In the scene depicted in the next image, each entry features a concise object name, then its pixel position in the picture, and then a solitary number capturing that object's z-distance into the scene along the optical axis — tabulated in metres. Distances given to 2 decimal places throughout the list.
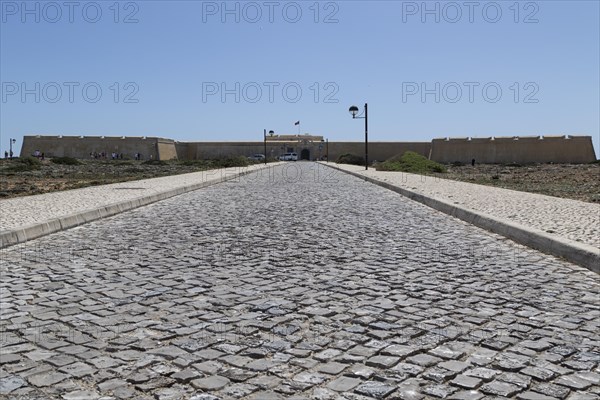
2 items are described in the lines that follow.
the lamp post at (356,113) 36.00
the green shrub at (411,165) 38.88
